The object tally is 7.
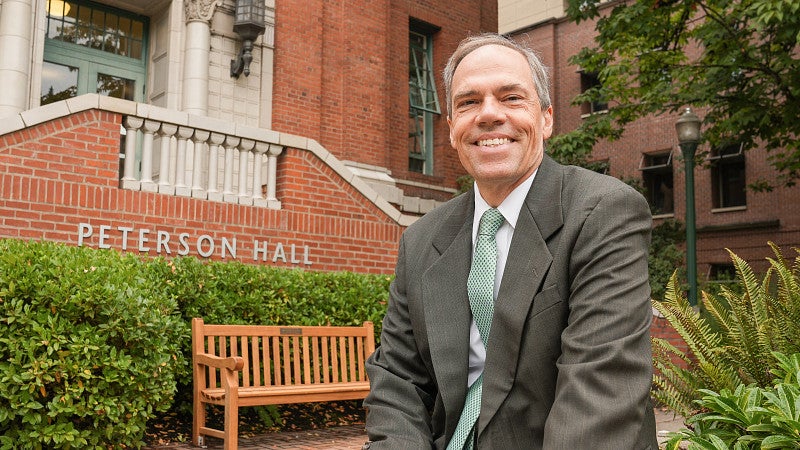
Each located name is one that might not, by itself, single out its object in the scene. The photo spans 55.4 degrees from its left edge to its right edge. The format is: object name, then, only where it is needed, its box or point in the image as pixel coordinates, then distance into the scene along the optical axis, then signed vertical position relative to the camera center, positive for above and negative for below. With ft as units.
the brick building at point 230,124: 25.34 +8.98
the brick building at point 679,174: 75.87 +12.40
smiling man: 5.66 -0.11
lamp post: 39.99 +7.72
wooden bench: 18.89 -2.37
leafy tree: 37.06 +11.73
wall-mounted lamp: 42.63 +14.38
